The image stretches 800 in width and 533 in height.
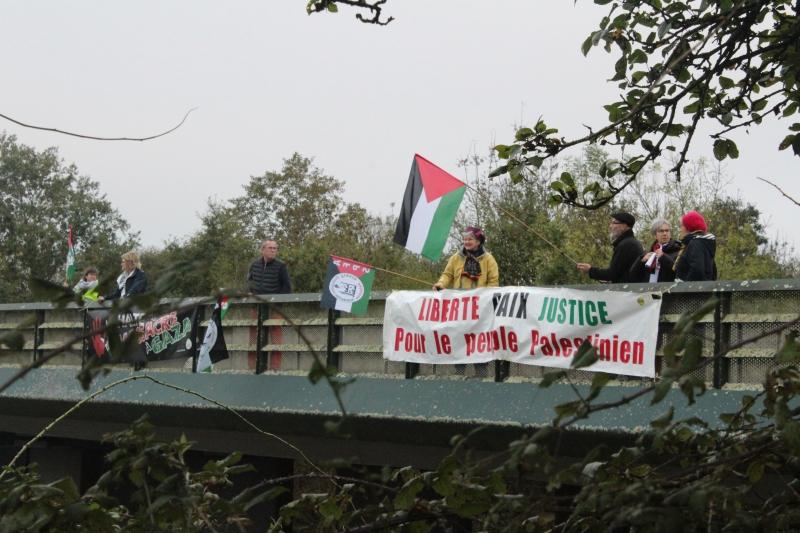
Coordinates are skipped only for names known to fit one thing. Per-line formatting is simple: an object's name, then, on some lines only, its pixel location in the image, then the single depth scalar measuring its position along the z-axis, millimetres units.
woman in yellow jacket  11703
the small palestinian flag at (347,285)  12672
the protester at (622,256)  10695
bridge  9617
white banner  9992
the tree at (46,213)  66062
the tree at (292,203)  57094
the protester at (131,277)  14552
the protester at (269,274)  14703
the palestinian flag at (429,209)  12922
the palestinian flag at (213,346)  14305
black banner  14727
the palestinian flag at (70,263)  18547
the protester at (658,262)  10625
